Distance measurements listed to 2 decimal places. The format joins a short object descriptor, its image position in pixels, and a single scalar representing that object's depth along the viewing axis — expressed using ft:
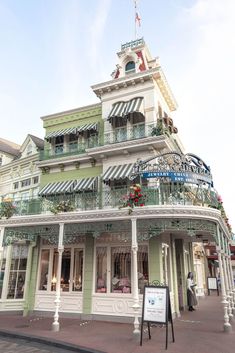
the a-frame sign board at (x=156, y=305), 24.95
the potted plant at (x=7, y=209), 41.75
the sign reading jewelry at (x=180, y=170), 35.55
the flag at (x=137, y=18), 58.80
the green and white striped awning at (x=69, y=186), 45.34
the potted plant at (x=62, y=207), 37.88
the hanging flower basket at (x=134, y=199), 33.40
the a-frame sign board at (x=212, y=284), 75.77
